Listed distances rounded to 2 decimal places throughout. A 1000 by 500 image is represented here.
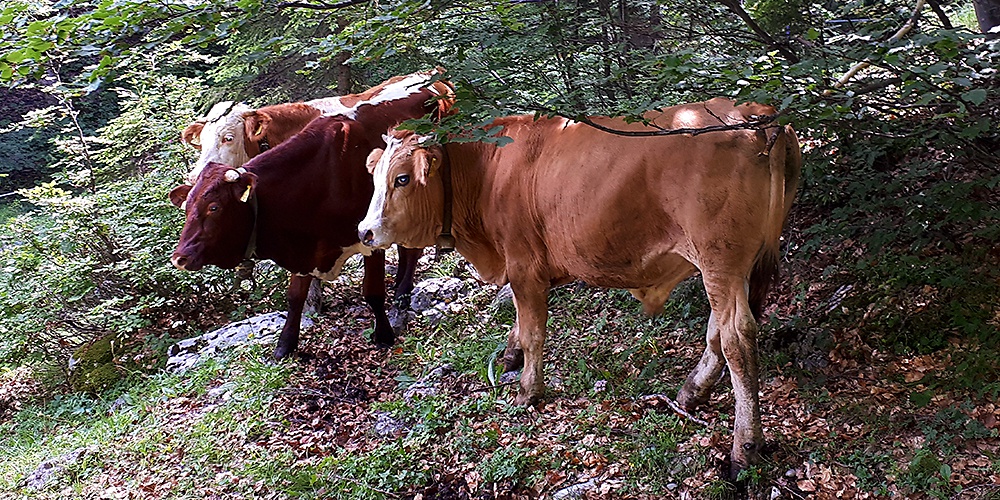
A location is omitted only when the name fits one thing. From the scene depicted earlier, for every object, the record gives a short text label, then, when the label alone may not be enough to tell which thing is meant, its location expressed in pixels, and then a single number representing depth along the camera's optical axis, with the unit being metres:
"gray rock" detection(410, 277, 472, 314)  7.93
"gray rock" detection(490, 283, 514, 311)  7.38
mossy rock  8.14
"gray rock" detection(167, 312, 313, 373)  7.73
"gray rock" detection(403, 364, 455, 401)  6.16
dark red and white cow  6.30
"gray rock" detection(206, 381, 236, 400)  6.79
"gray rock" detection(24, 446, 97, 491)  6.28
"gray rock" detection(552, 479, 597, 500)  4.45
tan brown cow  3.97
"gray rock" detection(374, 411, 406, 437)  5.65
